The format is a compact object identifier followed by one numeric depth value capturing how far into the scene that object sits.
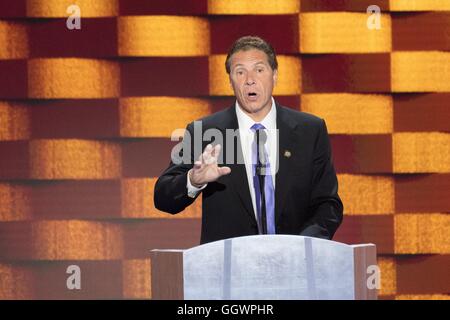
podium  16.64
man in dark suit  17.33
